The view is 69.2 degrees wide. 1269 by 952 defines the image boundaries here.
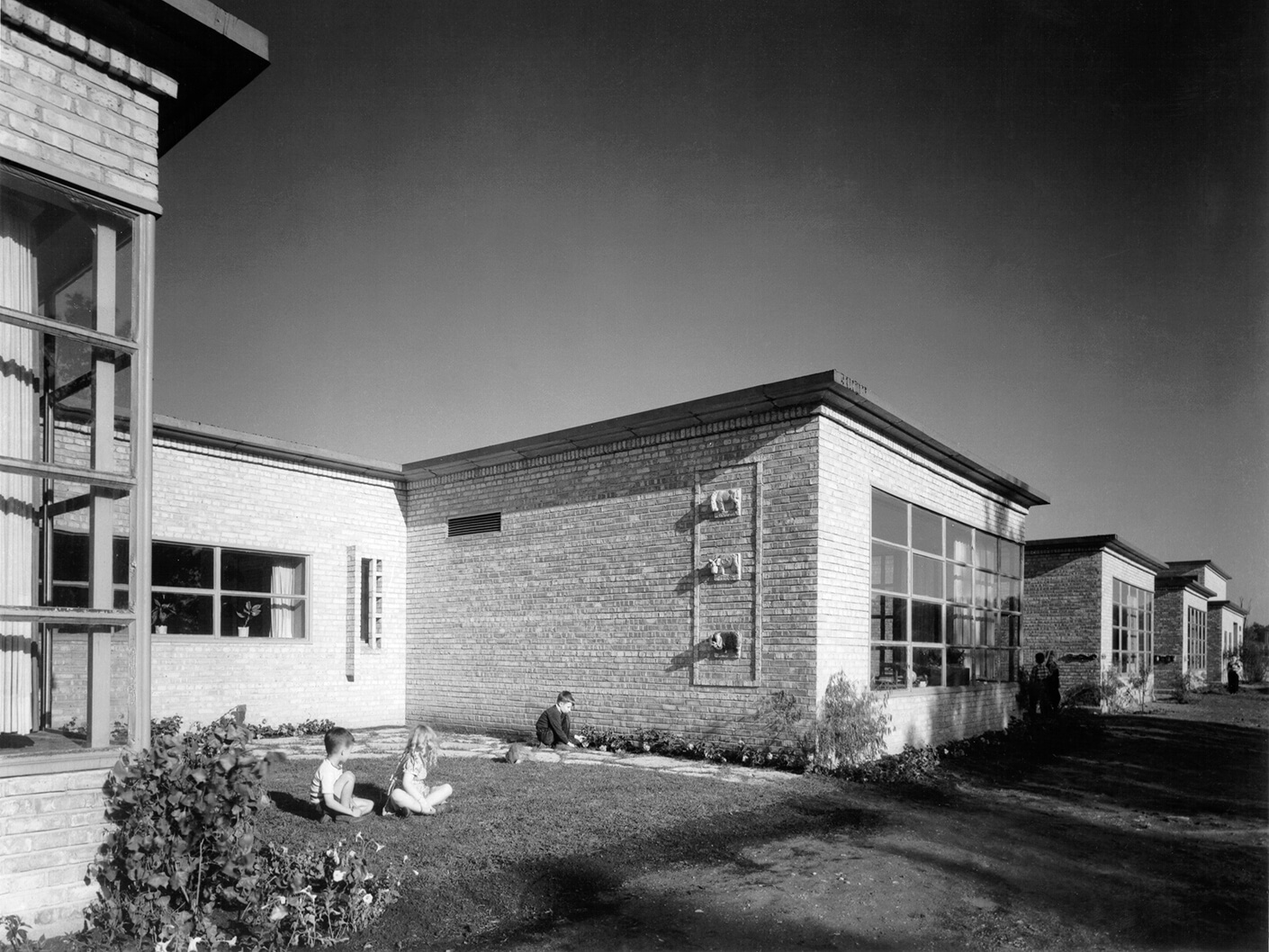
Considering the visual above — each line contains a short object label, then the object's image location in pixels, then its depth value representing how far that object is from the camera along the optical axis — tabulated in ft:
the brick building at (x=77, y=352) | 16.61
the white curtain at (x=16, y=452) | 17.20
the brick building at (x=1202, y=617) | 107.55
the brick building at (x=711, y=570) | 37.76
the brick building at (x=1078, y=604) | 76.84
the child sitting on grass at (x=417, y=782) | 26.45
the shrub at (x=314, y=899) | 16.57
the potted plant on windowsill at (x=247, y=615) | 47.60
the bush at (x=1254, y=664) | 146.72
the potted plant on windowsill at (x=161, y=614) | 44.42
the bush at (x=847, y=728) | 36.19
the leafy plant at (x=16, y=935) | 14.94
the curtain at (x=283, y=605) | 49.11
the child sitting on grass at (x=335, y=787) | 25.76
